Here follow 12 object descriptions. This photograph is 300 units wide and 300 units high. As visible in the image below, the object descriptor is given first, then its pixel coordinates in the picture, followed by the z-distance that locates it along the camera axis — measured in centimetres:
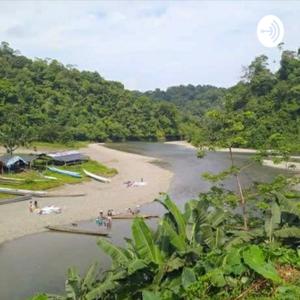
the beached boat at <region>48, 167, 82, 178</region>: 5825
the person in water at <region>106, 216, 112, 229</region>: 3501
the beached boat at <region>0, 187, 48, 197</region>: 4534
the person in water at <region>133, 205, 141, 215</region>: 3906
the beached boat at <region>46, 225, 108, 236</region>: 3238
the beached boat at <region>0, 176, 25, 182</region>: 5159
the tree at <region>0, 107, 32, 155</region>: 7112
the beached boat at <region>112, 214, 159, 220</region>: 3775
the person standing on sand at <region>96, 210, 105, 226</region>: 3559
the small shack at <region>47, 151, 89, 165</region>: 6656
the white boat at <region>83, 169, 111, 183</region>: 5669
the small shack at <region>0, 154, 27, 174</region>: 5756
